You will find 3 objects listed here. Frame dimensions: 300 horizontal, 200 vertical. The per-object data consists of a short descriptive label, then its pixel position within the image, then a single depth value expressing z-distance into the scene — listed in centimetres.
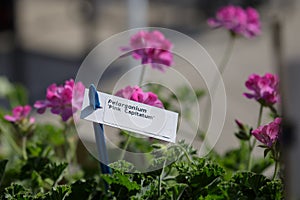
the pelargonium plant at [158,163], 111
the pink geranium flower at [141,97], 111
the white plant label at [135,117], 110
